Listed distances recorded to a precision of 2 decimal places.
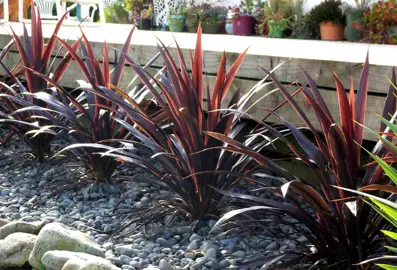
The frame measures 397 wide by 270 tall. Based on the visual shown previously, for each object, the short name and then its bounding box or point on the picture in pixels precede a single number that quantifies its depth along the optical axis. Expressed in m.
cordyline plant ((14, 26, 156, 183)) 3.31
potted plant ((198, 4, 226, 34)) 9.53
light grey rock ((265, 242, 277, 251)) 2.63
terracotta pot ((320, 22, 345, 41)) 7.89
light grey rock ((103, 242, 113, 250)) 2.69
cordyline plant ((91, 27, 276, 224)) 2.78
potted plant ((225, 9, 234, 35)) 9.38
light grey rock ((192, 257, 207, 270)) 2.48
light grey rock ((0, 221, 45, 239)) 2.82
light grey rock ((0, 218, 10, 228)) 2.98
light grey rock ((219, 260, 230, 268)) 2.48
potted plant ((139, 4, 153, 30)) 10.36
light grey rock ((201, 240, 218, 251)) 2.61
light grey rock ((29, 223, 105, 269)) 2.59
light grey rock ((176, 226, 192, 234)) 2.79
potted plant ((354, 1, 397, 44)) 7.36
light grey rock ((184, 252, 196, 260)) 2.57
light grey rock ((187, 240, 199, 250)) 2.64
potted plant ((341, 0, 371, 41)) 7.95
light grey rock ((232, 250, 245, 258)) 2.55
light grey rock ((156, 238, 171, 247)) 2.72
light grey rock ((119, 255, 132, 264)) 2.56
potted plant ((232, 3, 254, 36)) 9.08
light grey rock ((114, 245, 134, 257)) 2.62
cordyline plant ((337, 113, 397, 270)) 1.57
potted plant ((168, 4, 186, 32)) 9.70
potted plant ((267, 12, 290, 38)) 8.32
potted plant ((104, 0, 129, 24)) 11.14
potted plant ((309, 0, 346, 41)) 7.91
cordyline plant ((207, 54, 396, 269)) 2.28
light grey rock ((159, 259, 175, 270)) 2.43
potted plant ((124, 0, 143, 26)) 10.75
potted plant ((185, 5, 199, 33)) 9.69
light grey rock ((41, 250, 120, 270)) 2.35
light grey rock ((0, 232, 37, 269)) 2.63
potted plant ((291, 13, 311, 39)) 8.30
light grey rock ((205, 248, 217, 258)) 2.55
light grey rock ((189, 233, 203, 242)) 2.70
